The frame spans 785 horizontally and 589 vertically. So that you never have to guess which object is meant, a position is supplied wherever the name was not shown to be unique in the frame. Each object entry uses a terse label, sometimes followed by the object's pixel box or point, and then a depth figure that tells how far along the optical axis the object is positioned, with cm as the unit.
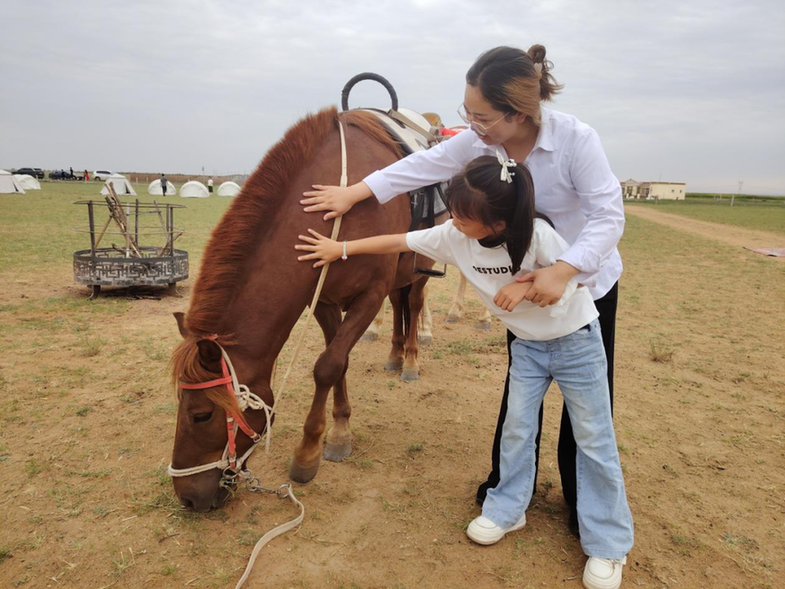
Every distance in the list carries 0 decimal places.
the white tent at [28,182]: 3444
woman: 184
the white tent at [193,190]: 3788
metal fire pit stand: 631
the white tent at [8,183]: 2916
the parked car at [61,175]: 6057
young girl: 187
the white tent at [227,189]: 4382
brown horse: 210
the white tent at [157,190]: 3925
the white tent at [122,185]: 3617
